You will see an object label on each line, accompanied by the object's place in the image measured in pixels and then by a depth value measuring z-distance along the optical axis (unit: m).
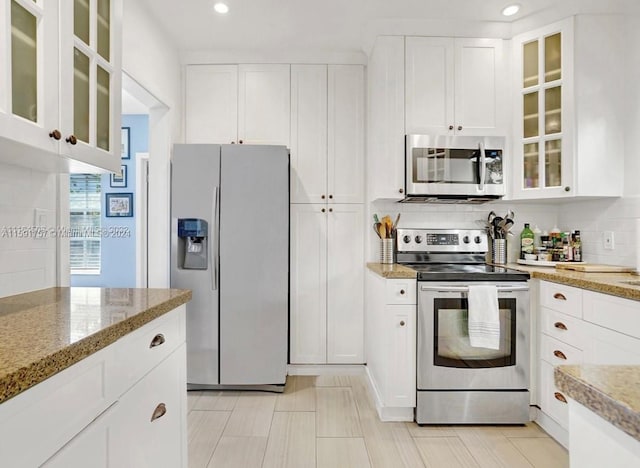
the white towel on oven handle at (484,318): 2.16
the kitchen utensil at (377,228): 2.83
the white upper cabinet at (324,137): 3.03
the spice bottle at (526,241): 2.82
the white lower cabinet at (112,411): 0.68
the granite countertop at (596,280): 1.60
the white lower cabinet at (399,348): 2.23
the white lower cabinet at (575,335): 1.60
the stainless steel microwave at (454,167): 2.63
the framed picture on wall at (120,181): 3.93
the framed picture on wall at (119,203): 3.95
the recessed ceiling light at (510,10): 2.40
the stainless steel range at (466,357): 2.22
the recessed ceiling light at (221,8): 2.36
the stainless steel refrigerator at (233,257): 2.63
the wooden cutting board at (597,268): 2.18
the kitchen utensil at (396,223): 2.86
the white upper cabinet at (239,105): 3.02
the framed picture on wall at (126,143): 3.92
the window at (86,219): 4.01
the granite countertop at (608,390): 0.45
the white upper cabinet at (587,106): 2.37
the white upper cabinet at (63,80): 1.01
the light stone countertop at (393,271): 2.25
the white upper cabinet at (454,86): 2.67
